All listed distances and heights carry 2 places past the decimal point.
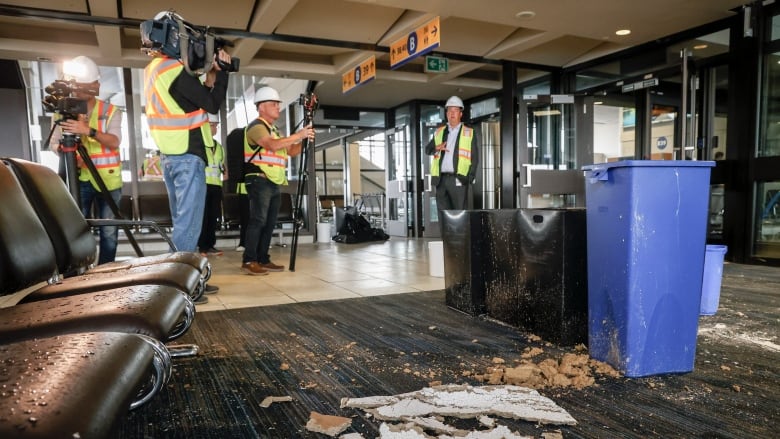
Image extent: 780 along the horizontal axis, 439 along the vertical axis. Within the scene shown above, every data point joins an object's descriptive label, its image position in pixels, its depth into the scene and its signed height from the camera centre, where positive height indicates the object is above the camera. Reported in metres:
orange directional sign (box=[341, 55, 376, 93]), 6.08 +1.35
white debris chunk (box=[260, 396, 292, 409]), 1.40 -0.64
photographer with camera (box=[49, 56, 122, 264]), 3.05 +0.21
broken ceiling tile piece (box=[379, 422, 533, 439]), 1.17 -0.63
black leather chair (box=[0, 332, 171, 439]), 0.45 -0.21
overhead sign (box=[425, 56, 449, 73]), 6.10 +1.41
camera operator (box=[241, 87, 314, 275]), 3.73 +0.11
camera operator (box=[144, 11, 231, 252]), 2.61 +0.32
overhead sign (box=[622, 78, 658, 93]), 5.52 +0.99
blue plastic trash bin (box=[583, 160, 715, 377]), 1.55 -0.29
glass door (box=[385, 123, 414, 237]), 9.07 -0.12
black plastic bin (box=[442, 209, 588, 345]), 1.91 -0.43
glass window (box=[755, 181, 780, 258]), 4.57 -0.53
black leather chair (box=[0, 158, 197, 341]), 0.84 -0.23
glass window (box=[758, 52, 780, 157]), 4.54 +0.51
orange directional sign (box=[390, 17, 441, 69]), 4.82 +1.41
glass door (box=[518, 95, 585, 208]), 6.56 +0.21
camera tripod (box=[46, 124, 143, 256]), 2.61 +0.16
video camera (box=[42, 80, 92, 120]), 2.58 +0.47
